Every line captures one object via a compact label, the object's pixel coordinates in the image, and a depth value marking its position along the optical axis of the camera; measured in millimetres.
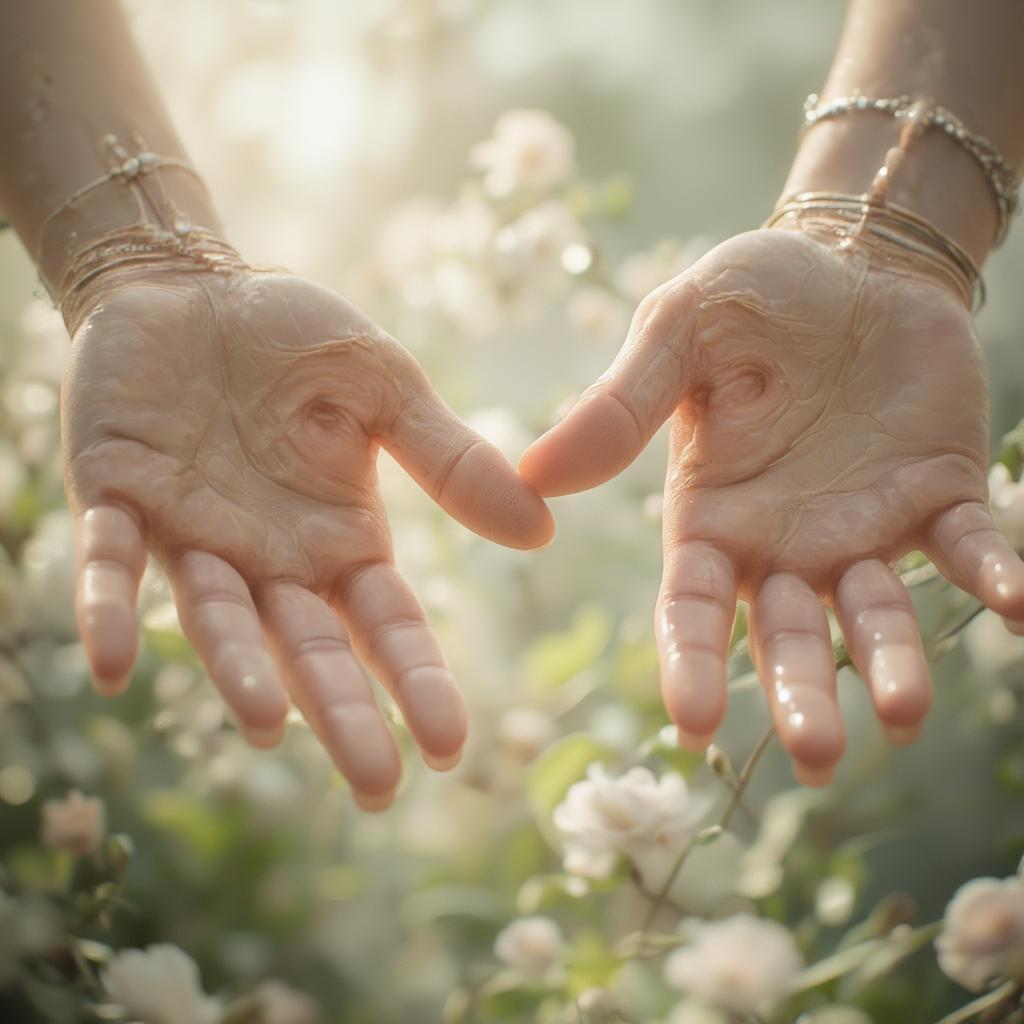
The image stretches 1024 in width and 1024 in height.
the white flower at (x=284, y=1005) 769
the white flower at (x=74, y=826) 732
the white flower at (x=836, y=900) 744
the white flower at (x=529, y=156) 1000
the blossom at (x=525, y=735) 858
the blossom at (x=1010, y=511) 646
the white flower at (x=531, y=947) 734
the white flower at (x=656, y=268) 995
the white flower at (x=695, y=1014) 664
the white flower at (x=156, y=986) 666
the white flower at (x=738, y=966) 639
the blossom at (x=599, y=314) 1084
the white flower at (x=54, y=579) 862
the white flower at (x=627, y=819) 649
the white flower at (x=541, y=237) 957
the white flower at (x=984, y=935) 592
